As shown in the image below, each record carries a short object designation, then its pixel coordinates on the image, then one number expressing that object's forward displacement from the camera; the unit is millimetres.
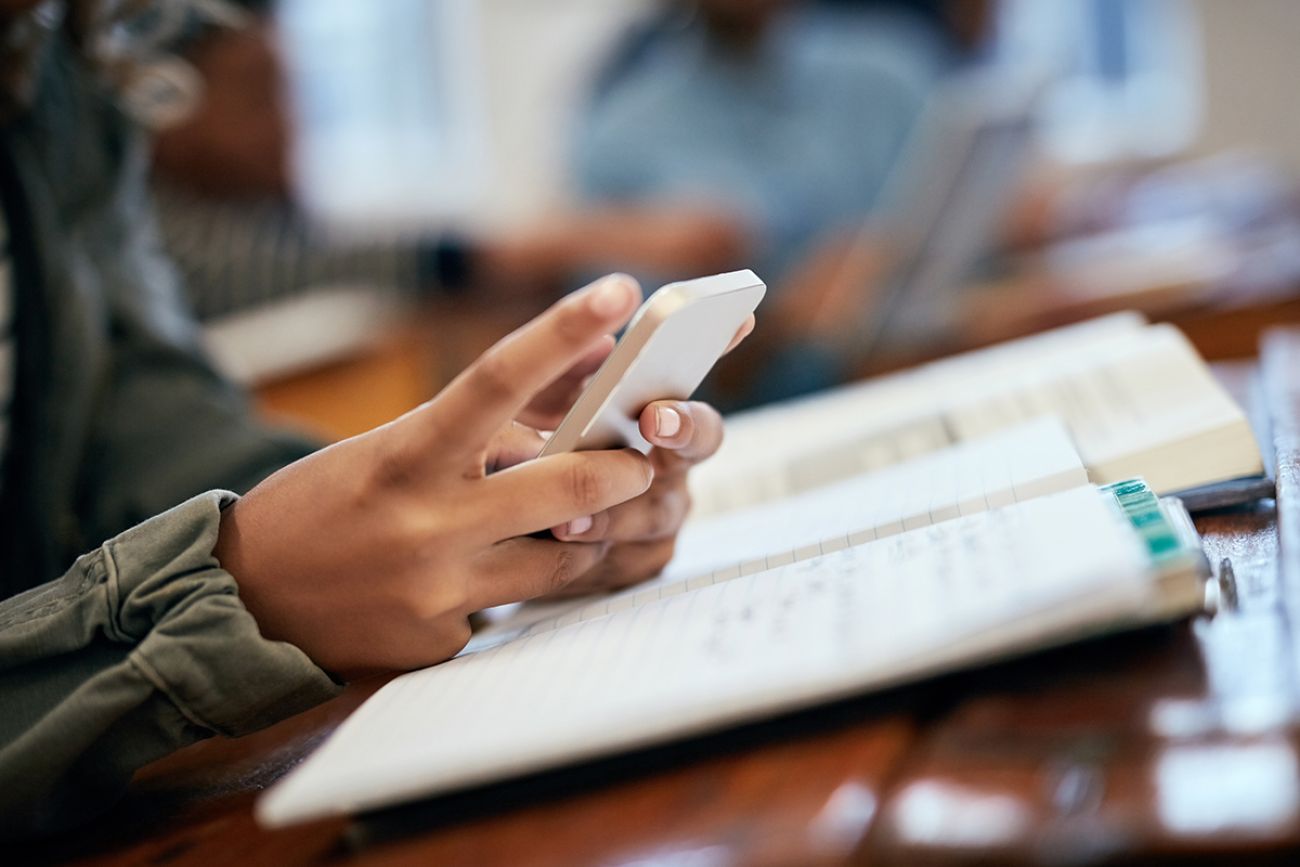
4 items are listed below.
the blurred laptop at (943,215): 1233
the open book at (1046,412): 436
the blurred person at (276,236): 1348
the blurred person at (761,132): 1973
